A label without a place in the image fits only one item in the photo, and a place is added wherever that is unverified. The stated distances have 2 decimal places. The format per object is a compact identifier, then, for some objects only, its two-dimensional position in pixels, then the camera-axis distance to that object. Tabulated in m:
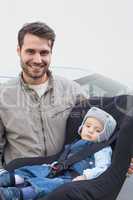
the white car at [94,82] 3.33
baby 1.79
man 2.21
